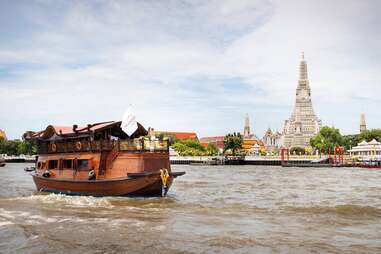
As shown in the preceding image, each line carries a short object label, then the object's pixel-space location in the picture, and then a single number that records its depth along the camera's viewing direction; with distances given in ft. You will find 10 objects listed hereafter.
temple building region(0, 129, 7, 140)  479.41
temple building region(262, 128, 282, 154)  611.88
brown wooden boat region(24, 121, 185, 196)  73.15
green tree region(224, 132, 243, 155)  341.41
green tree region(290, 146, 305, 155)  485.40
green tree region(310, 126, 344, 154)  373.61
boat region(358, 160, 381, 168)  250.16
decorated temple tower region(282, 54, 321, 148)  548.31
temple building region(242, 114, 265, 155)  500.90
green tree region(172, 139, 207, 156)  406.00
